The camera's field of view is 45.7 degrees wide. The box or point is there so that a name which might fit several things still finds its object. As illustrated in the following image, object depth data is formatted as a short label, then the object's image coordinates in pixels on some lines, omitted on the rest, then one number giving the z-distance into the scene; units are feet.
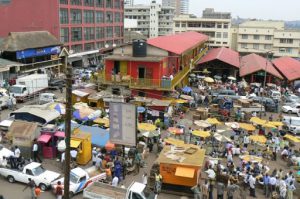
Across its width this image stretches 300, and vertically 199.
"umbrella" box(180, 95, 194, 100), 125.44
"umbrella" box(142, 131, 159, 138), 84.38
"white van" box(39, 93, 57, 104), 118.83
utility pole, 44.04
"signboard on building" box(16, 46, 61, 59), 153.99
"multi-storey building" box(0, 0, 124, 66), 162.61
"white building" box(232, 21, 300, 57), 291.79
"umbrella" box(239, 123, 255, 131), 92.73
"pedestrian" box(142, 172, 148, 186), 66.85
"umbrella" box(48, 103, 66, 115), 99.91
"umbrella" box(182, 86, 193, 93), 136.15
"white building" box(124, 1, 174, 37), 414.82
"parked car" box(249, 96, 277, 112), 132.16
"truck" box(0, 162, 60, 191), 64.85
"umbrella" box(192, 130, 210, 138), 86.41
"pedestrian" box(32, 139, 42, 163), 75.87
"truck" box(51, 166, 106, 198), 63.05
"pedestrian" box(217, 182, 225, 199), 62.81
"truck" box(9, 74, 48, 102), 124.36
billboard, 69.46
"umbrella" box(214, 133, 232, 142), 83.71
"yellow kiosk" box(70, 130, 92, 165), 75.55
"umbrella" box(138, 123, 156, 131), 86.76
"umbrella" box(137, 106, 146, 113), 105.18
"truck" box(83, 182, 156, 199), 57.62
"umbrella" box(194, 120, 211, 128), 95.62
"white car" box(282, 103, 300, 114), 131.55
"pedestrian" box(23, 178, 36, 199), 59.95
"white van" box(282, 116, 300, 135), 106.77
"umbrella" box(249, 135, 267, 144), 84.10
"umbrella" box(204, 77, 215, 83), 157.07
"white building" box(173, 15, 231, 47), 307.17
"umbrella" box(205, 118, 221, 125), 98.45
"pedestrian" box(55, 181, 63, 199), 59.88
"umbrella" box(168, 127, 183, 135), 88.30
